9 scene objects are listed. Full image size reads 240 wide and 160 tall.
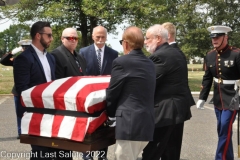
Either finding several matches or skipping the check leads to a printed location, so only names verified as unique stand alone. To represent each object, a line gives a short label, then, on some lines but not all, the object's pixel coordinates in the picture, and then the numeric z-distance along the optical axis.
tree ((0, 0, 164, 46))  16.89
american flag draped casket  2.96
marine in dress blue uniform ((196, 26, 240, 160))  4.79
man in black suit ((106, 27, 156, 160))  3.06
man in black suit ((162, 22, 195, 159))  4.25
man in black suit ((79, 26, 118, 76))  5.09
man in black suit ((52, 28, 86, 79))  4.39
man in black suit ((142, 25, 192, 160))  3.71
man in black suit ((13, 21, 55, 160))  3.42
